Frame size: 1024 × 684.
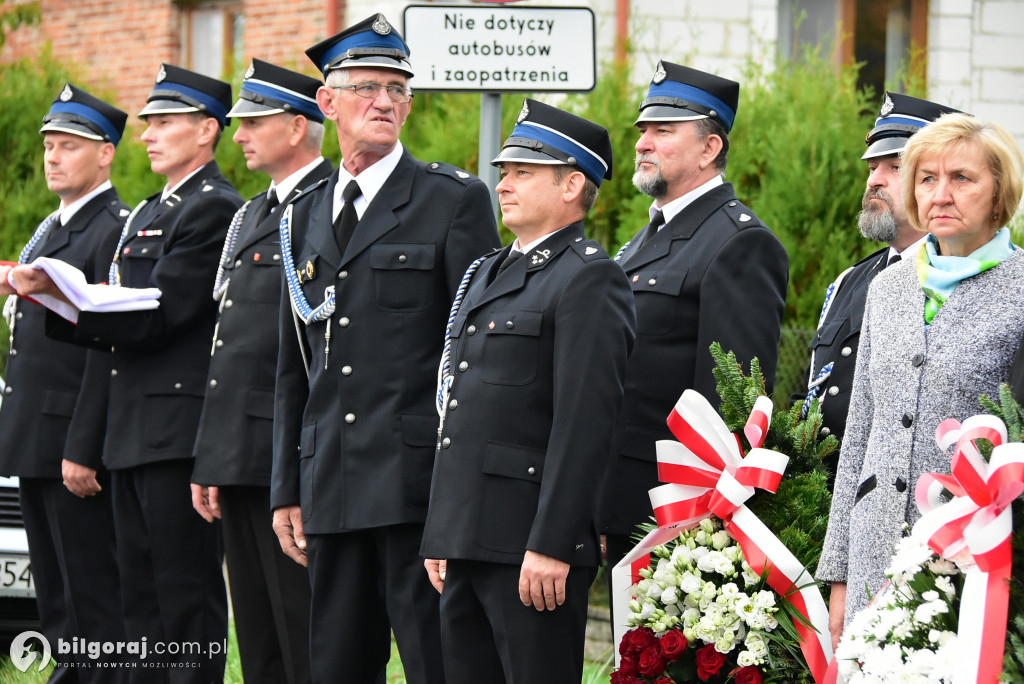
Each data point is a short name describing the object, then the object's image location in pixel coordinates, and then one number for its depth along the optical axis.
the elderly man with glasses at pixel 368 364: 8.72
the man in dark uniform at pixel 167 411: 10.99
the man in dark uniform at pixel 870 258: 8.80
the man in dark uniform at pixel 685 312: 8.85
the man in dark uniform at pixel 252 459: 10.13
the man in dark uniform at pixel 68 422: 11.81
